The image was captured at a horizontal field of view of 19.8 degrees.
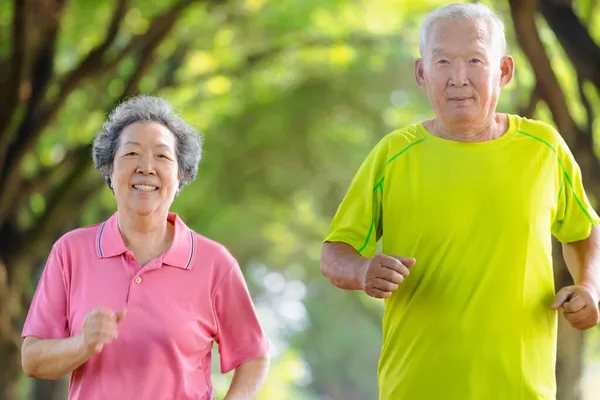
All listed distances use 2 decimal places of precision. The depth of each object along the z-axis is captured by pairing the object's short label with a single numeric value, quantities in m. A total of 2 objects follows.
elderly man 4.89
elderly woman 5.14
